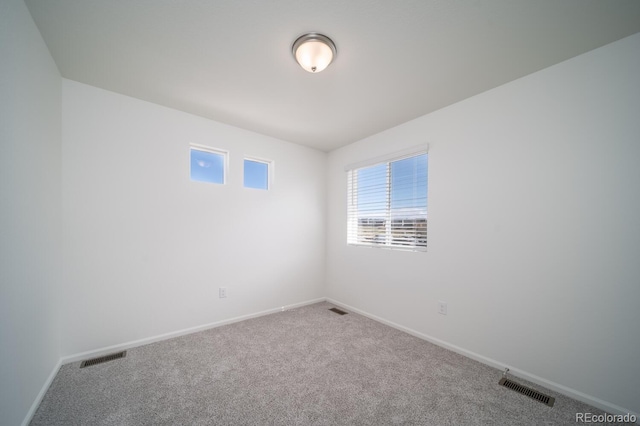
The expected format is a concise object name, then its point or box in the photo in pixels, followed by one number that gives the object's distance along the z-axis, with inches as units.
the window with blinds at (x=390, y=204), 116.0
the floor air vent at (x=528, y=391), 70.8
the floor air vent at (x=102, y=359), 85.9
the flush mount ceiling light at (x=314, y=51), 67.3
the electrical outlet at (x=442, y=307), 102.7
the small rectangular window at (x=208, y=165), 118.2
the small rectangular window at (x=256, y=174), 135.6
